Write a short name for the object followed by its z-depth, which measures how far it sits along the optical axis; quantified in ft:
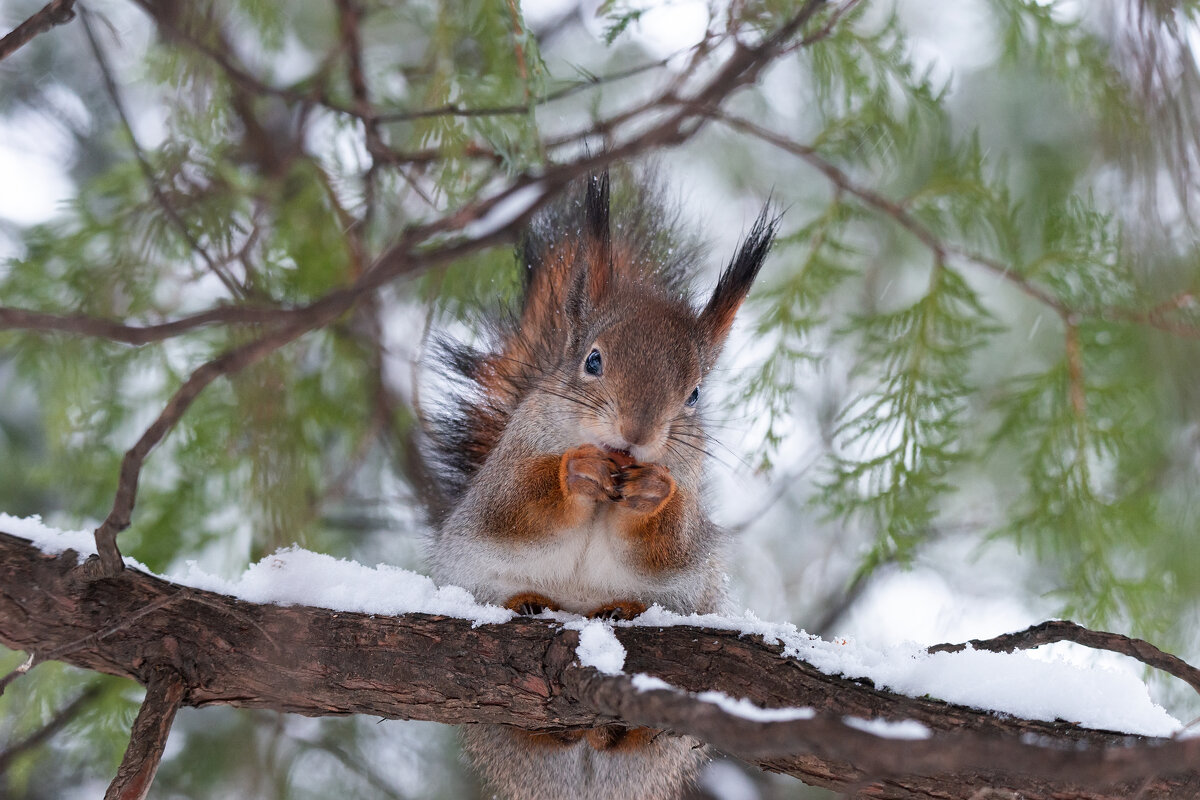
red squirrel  11.17
